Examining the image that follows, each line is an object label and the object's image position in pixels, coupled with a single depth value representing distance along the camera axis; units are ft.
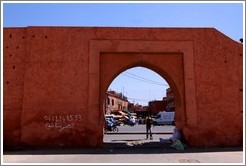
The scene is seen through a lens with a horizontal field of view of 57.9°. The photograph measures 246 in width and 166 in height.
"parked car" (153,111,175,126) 94.61
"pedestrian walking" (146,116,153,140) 45.46
